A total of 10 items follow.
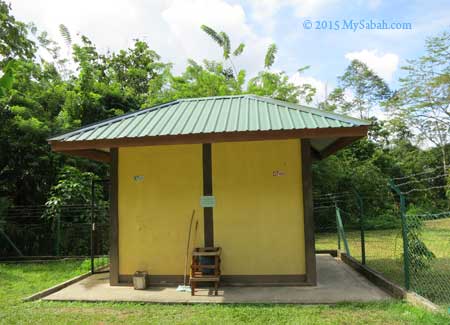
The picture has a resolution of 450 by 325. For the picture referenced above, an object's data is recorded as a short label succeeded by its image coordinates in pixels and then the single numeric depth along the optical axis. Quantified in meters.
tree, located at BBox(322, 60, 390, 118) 28.00
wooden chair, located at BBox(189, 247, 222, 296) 5.46
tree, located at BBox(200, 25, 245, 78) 18.66
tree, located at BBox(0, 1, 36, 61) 8.79
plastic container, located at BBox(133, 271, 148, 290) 5.84
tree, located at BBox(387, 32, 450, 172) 20.17
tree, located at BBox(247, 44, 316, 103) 17.12
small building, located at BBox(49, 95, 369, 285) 5.86
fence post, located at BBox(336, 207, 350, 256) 7.89
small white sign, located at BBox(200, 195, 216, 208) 6.09
